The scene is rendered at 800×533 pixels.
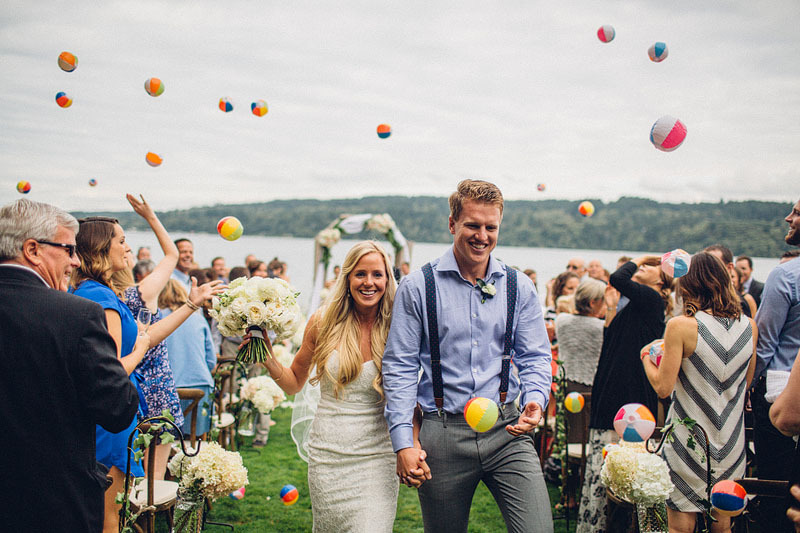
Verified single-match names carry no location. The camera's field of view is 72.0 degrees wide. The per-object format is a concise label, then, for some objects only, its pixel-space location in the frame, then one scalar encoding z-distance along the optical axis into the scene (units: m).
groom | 2.85
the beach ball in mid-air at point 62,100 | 6.53
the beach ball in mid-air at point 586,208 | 8.70
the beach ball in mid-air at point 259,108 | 7.47
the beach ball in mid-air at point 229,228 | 4.35
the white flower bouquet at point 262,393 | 6.38
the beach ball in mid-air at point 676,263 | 3.78
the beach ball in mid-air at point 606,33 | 6.73
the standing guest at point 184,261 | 7.74
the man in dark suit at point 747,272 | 8.95
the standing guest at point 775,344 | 3.76
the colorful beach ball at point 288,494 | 5.02
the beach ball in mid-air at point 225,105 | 7.32
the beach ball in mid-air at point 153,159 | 6.73
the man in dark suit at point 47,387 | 2.03
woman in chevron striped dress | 3.49
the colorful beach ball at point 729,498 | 2.71
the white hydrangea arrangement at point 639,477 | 3.18
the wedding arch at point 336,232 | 14.30
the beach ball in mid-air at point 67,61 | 6.05
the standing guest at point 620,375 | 4.56
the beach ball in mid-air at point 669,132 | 4.22
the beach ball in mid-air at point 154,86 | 6.23
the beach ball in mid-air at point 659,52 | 5.67
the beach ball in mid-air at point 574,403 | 4.77
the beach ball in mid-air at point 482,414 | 2.70
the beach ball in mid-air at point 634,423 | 3.49
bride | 3.07
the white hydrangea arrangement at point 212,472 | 3.56
